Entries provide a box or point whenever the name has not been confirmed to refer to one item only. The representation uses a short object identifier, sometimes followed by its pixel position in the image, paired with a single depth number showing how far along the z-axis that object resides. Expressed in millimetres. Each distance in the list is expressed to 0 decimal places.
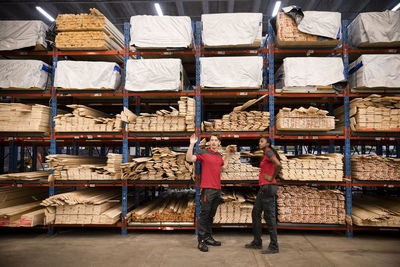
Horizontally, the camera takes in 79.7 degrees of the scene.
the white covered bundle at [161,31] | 6543
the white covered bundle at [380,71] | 6215
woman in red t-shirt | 5129
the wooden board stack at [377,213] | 6160
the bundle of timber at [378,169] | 6359
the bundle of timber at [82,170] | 6504
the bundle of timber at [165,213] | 6473
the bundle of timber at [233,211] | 6371
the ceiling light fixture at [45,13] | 12270
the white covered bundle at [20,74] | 6500
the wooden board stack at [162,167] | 6320
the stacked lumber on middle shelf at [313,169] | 6309
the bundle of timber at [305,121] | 6352
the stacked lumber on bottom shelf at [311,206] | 6348
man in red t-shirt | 5379
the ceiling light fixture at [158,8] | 11806
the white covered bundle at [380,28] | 6363
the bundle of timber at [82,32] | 6715
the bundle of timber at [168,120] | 6430
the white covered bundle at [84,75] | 6598
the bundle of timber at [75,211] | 6227
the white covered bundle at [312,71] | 6371
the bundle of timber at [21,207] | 6109
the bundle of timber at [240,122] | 6527
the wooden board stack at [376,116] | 6301
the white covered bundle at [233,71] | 6414
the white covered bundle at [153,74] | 6426
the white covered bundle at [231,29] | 6461
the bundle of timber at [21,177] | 6656
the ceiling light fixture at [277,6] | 11359
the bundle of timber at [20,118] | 6617
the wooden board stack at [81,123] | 6660
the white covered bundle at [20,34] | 6711
